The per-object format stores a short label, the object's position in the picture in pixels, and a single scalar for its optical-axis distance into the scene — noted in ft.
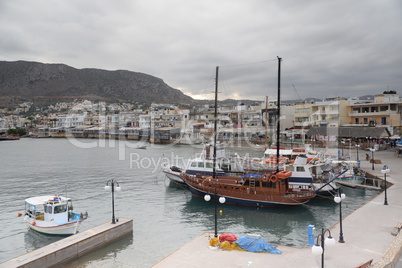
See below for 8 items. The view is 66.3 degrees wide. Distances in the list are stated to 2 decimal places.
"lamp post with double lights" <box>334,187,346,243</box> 47.04
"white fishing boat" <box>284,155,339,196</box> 88.12
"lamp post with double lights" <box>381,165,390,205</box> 68.95
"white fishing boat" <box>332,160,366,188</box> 102.89
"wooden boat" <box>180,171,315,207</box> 78.23
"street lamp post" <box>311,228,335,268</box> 33.99
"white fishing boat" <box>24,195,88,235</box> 60.03
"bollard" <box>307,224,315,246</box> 45.62
